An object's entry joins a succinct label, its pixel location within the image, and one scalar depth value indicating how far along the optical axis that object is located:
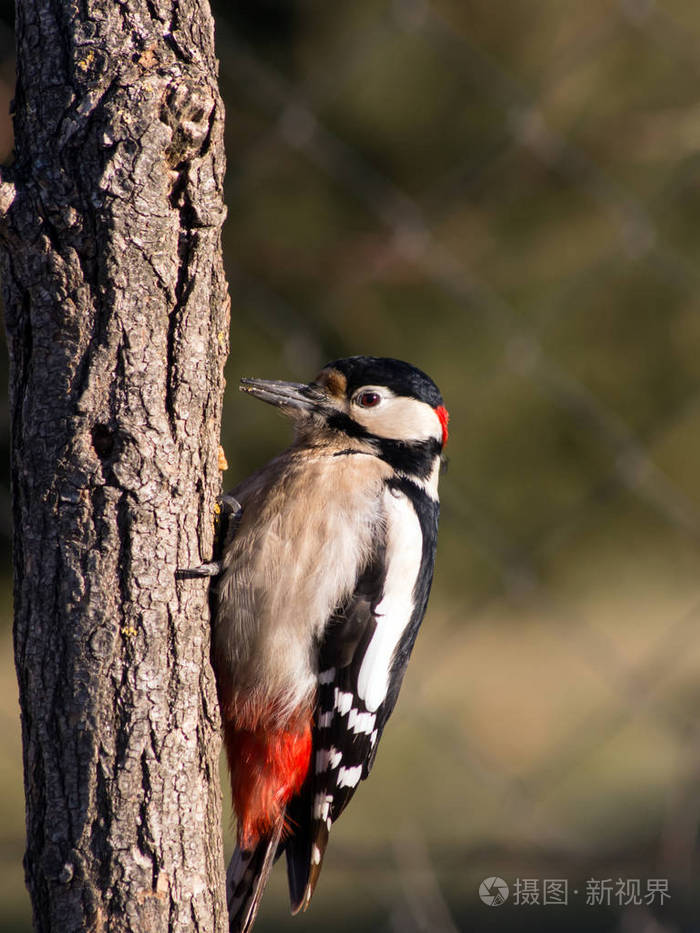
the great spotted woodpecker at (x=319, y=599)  5.12
